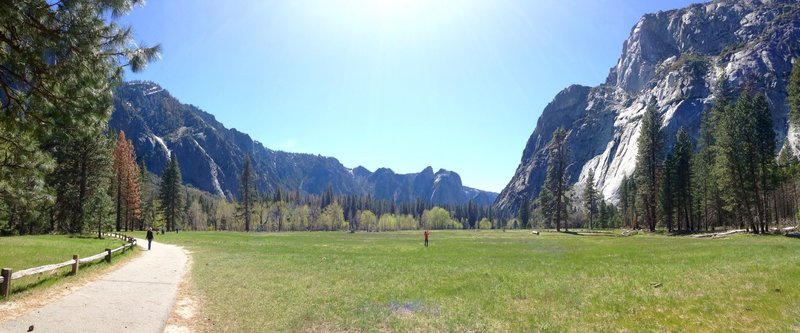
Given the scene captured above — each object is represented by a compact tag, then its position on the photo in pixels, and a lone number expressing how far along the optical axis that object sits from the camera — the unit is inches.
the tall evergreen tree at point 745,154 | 1943.9
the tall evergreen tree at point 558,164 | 3041.3
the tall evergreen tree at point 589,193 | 4755.2
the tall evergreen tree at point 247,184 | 4691.9
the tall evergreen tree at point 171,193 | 4003.4
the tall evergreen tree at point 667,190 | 2795.3
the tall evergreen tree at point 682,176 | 2785.4
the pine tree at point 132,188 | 3275.1
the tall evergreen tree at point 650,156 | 2817.4
